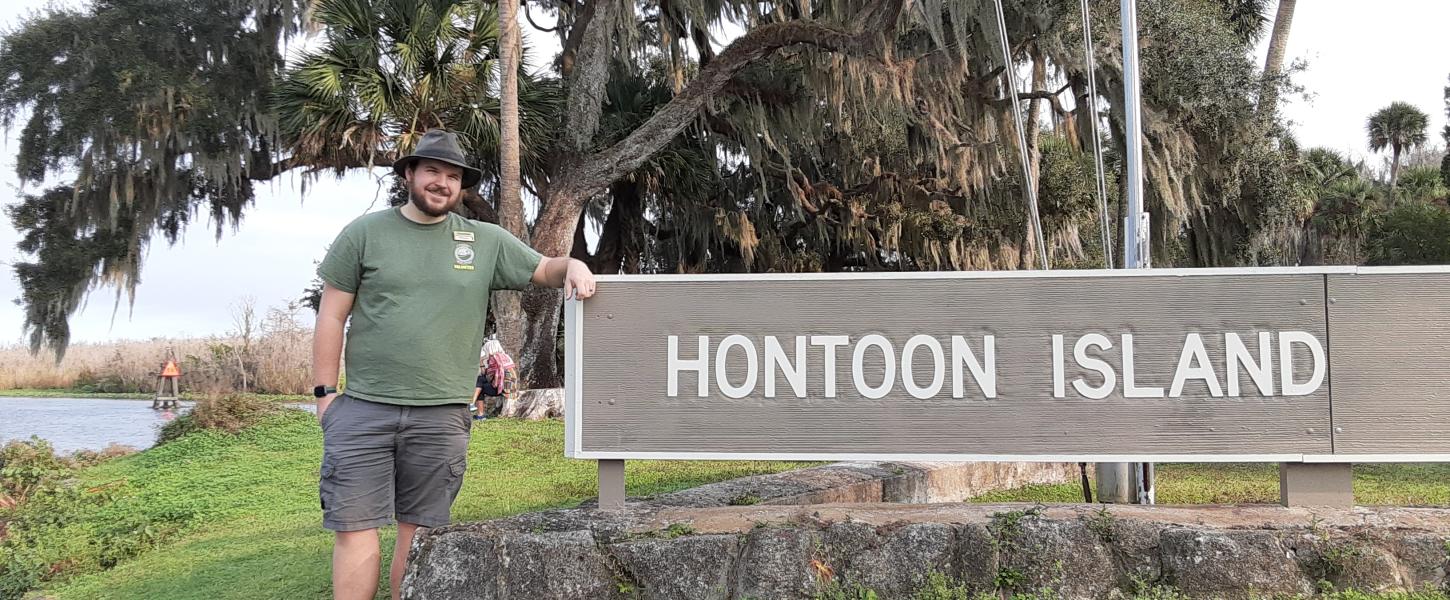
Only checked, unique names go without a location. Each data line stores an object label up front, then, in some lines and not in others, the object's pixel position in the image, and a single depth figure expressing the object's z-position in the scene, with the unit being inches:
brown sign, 116.8
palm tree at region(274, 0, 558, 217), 384.8
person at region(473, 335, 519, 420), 399.2
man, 96.6
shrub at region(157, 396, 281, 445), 353.7
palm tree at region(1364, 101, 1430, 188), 1042.1
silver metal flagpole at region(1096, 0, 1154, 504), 153.3
